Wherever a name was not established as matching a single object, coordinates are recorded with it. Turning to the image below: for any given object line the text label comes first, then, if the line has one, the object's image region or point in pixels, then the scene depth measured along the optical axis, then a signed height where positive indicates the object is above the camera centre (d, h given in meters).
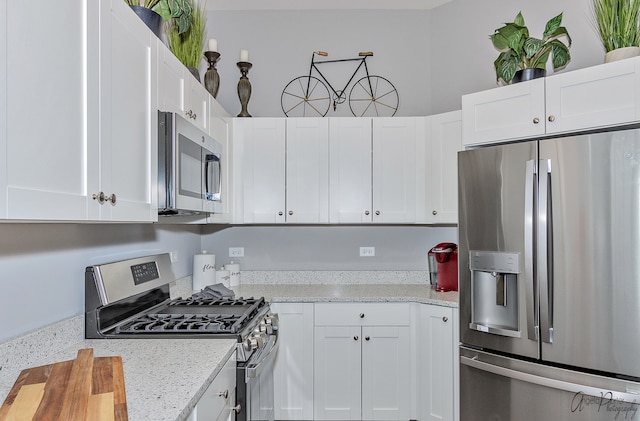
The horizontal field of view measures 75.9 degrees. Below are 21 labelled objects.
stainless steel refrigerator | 1.71 -0.28
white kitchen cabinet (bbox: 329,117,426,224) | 2.93 +0.36
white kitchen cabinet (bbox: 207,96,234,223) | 2.55 +0.50
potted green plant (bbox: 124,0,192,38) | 1.67 +0.89
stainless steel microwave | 1.70 +0.24
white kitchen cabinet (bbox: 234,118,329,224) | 2.96 +0.37
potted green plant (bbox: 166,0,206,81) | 2.30 +1.01
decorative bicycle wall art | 3.27 +0.99
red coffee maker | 2.81 -0.32
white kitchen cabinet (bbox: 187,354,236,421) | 1.23 -0.59
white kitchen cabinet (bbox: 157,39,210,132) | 1.77 +0.63
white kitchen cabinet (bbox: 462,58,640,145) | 1.81 +0.56
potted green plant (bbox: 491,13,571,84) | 2.10 +0.87
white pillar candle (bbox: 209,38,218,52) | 2.87 +1.23
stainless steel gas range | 1.65 -0.45
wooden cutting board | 0.92 -0.44
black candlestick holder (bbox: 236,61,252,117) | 3.07 +0.96
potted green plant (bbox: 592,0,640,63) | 1.91 +0.91
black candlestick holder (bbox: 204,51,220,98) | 2.85 +0.99
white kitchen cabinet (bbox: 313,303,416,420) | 2.63 -0.92
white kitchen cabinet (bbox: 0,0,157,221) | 0.93 +0.30
